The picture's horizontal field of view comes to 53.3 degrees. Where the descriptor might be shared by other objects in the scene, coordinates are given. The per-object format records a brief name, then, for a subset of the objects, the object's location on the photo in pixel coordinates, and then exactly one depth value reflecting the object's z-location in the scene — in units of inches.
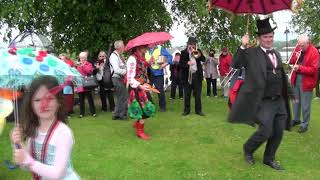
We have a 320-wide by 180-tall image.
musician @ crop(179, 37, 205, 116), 298.9
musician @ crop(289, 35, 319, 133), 244.9
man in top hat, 169.5
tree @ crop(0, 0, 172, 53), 372.2
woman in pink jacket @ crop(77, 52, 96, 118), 307.2
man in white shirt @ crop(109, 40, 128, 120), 291.6
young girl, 79.4
